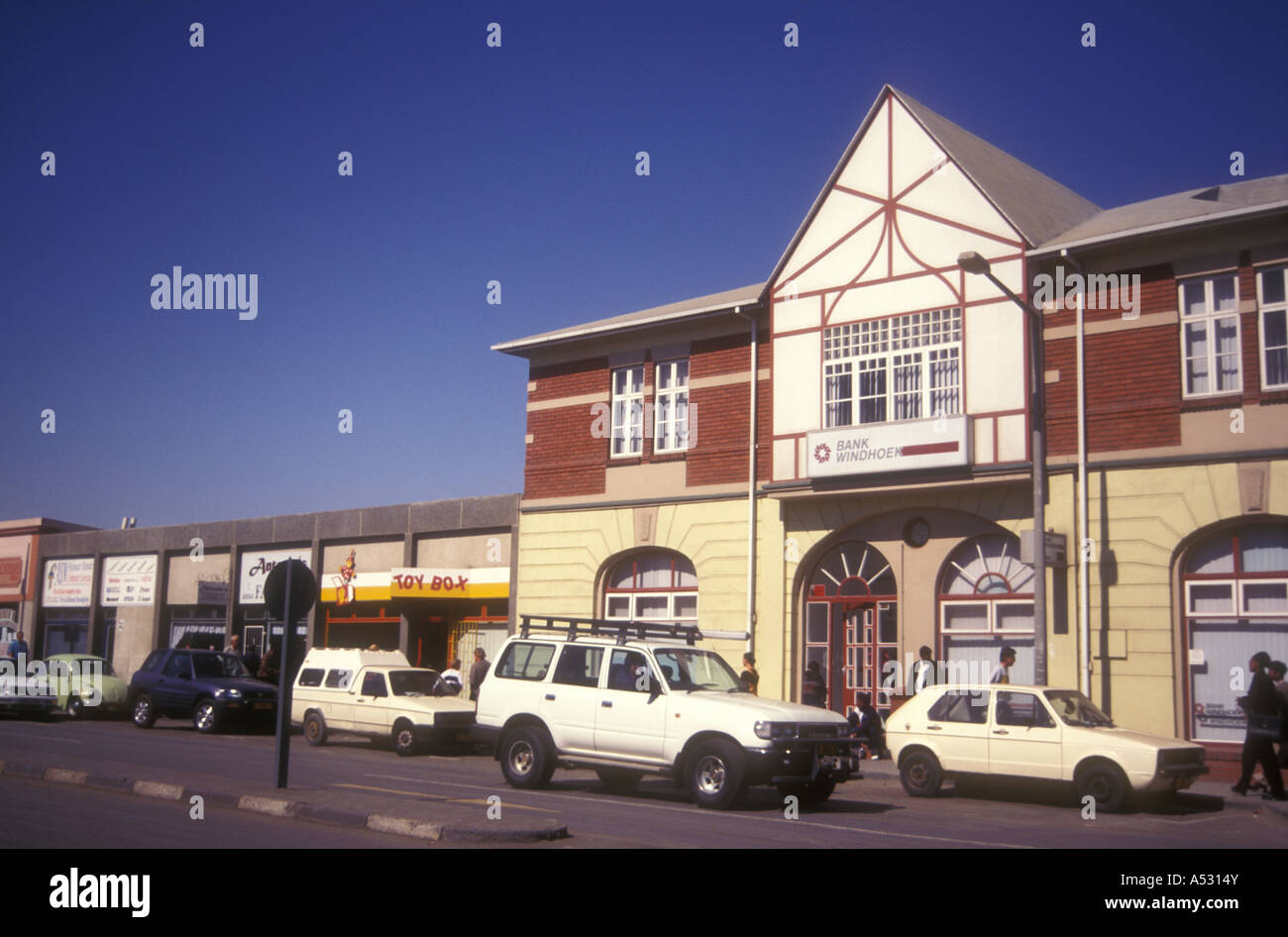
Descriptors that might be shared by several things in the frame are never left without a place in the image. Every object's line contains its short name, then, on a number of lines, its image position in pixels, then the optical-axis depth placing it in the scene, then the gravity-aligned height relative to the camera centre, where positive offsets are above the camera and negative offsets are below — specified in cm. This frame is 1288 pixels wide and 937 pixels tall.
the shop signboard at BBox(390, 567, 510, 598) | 2723 +52
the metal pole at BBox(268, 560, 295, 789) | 1241 -113
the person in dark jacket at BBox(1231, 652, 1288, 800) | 1502 -120
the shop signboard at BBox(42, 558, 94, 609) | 4028 +56
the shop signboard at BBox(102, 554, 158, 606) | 3803 +68
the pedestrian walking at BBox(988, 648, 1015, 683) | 1767 -82
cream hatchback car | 1412 -162
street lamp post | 1738 +211
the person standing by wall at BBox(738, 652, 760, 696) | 1920 -107
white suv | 1314 -130
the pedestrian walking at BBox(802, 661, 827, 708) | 1938 -127
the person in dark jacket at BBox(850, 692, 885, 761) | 1939 -183
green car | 2839 -200
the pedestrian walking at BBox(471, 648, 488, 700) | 2212 -119
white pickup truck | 2086 -175
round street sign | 1251 +14
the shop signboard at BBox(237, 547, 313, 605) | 3397 +88
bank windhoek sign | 2000 +278
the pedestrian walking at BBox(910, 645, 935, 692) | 1962 -96
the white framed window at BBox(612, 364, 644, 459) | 2494 +406
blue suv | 2483 -186
